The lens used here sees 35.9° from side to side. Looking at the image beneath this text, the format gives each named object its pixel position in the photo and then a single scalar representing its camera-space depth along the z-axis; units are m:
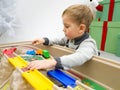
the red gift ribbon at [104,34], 1.21
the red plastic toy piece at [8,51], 0.70
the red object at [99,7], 1.28
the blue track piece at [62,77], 0.47
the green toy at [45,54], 0.70
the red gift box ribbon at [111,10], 1.20
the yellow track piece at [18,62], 0.56
